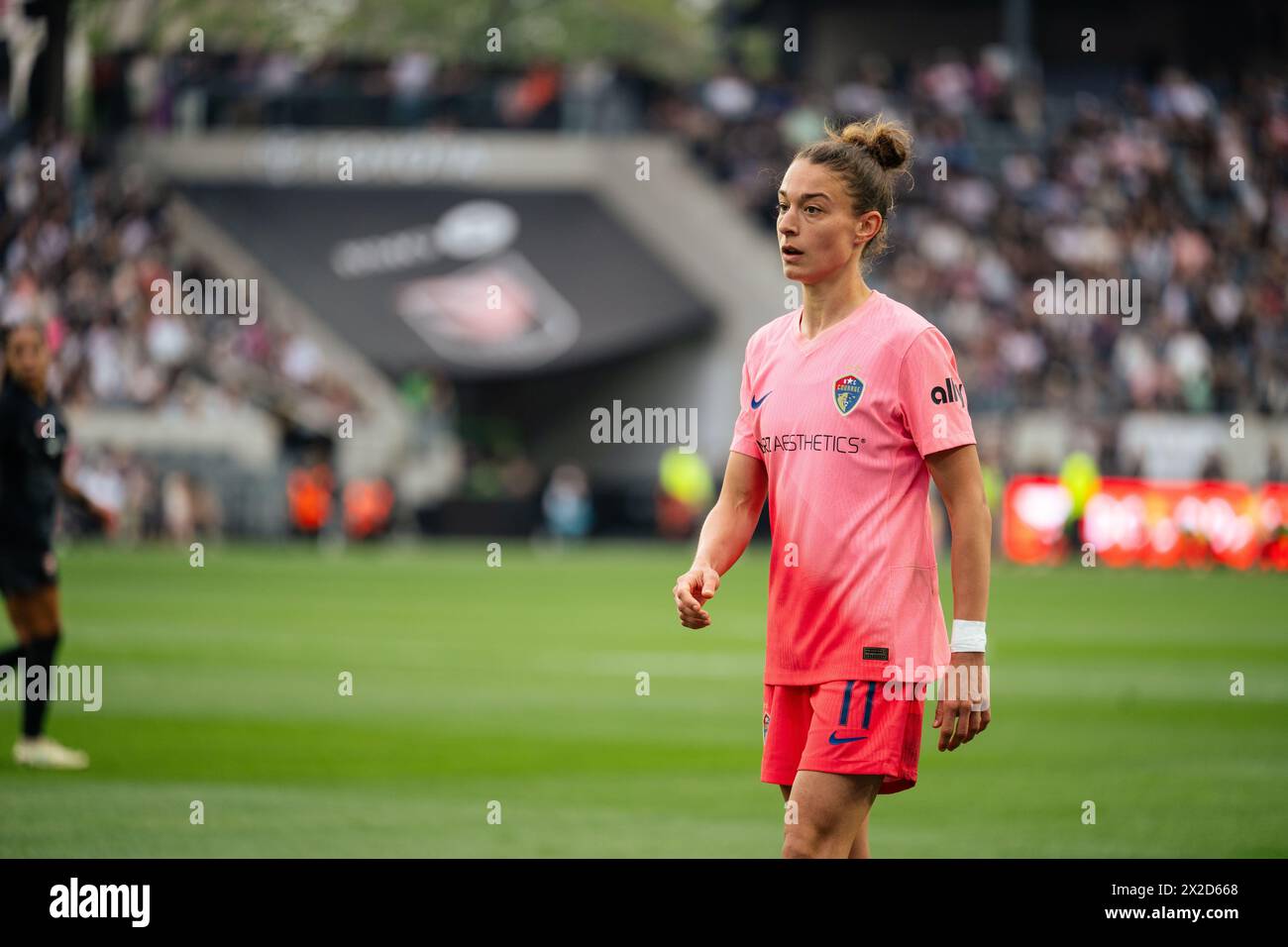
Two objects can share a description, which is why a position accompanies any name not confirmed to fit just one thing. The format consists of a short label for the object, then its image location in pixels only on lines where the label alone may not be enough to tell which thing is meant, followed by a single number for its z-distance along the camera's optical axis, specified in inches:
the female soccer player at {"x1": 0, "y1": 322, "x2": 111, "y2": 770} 438.6
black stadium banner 1611.7
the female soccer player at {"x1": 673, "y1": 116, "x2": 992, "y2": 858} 220.8
